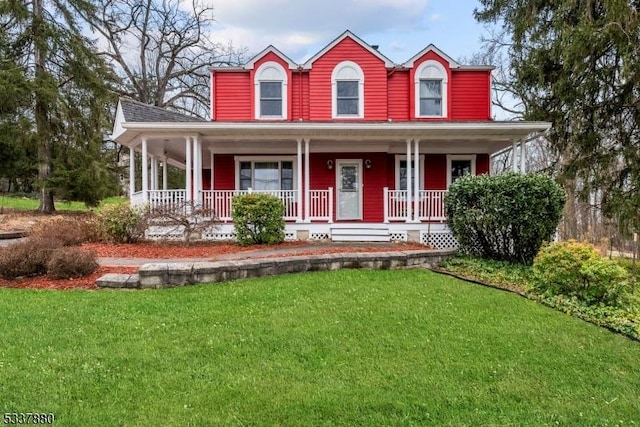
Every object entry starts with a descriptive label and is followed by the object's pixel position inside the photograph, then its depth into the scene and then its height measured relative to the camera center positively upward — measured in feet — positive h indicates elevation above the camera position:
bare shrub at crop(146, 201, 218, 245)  33.19 -1.04
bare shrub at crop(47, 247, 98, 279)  22.04 -3.10
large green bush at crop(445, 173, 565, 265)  27.99 -0.53
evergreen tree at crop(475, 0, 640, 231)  34.53 +11.52
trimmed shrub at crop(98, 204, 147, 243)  33.81 -1.65
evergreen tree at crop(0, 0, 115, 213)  53.78 +15.26
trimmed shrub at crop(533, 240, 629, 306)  19.26 -3.34
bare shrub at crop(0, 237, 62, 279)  22.09 -2.84
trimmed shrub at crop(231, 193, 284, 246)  33.78 -1.05
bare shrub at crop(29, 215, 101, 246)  32.17 -2.06
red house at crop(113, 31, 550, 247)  43.09 +9.41
